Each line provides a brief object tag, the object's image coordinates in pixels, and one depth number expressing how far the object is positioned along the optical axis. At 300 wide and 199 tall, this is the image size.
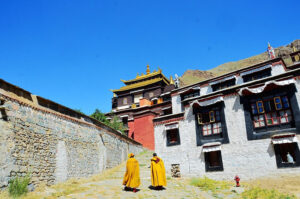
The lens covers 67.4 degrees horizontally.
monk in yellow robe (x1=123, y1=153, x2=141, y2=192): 8.30
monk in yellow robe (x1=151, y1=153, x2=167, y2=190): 8.77
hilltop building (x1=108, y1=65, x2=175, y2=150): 24.45
